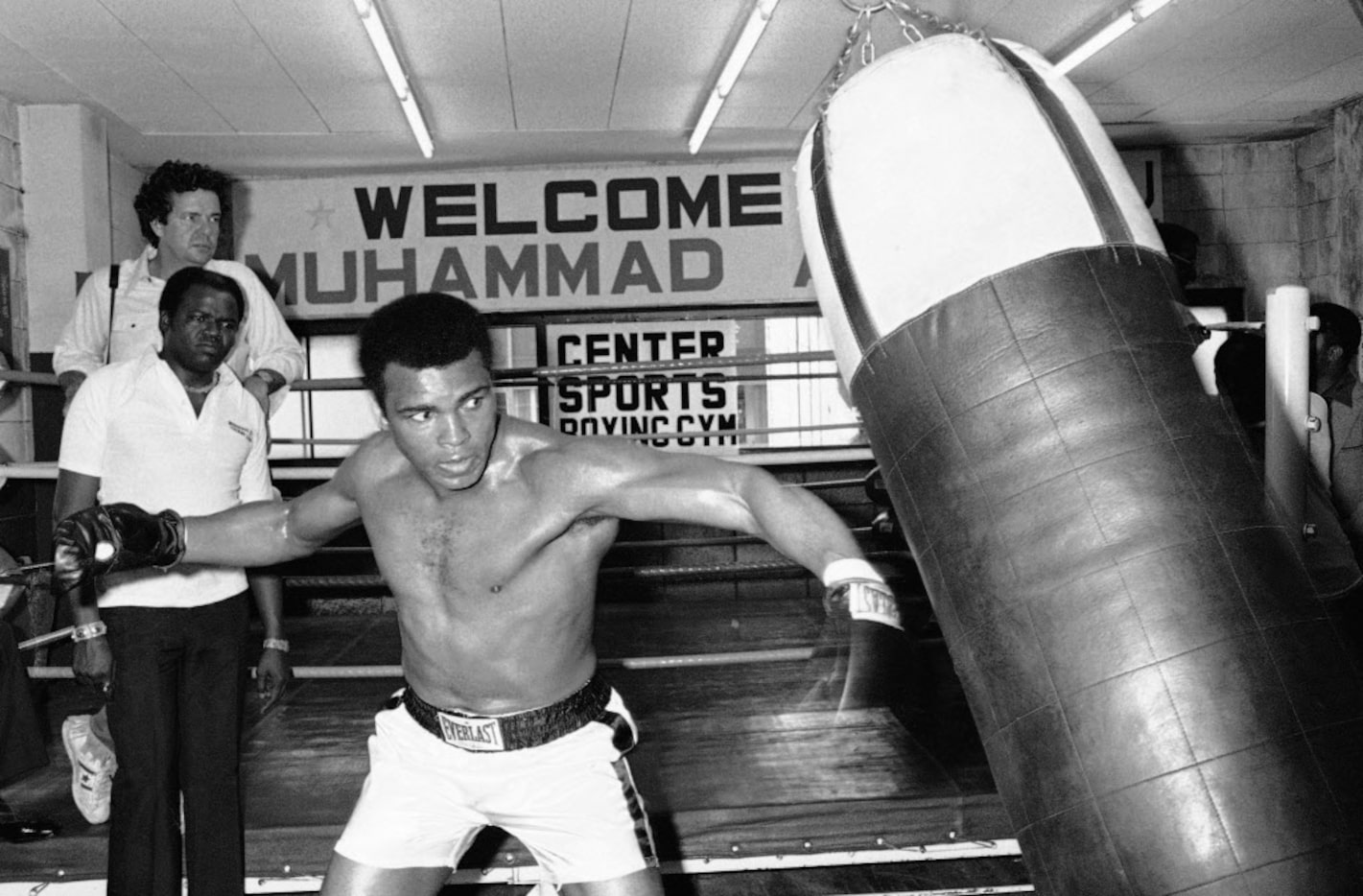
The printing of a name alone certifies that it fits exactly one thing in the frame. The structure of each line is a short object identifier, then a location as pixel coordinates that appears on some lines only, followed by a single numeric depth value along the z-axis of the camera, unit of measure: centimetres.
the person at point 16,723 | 333
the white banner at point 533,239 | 837
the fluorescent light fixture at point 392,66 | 542
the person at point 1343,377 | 374
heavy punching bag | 184
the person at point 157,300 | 336
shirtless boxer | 206
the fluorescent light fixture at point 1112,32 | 580
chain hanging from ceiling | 235
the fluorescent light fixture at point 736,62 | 564
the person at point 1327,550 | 320
